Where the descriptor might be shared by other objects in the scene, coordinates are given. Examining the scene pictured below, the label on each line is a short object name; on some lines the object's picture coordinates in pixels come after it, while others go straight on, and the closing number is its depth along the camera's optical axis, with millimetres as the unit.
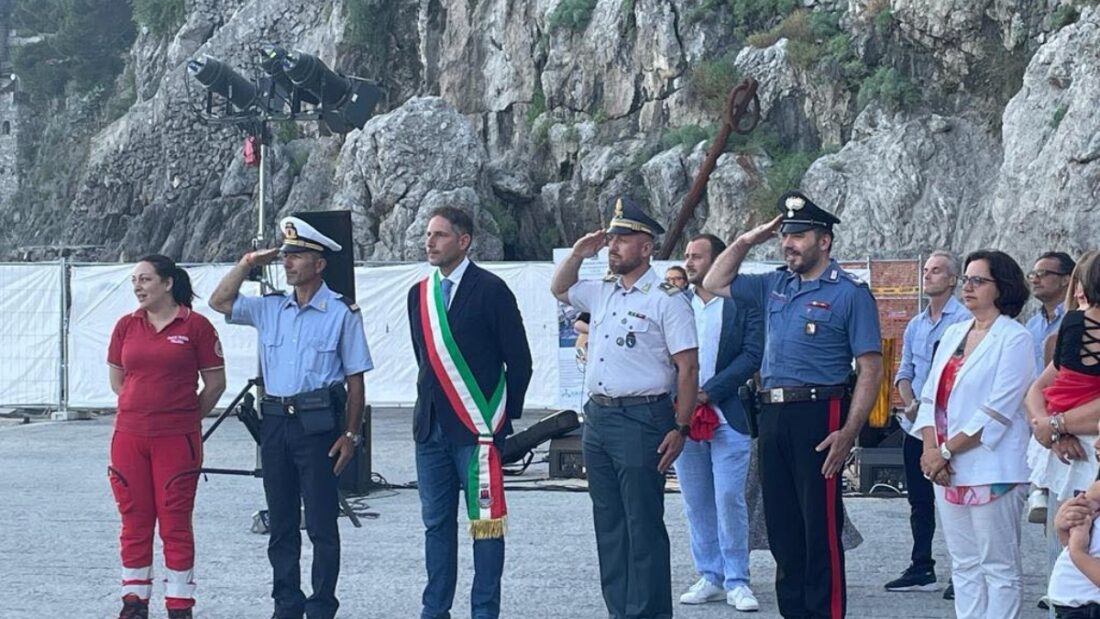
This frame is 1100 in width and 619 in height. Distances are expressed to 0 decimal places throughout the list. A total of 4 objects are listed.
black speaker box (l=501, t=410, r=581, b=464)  12195
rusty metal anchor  19342
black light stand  11430
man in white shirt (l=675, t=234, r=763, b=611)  7629
